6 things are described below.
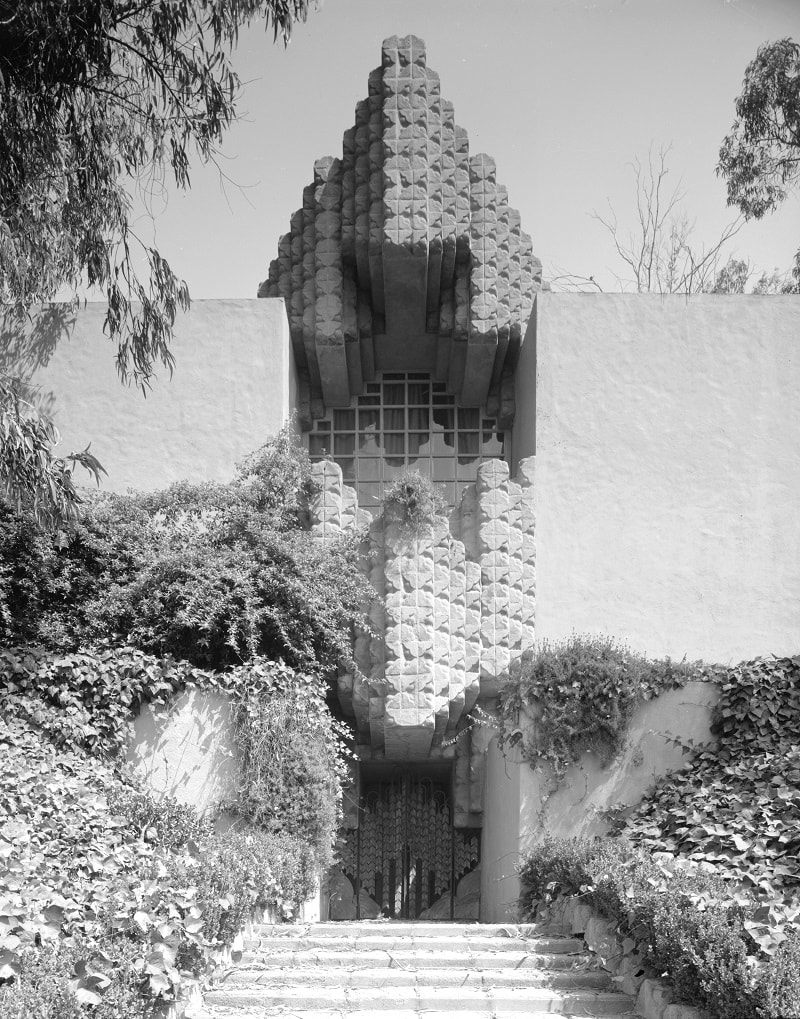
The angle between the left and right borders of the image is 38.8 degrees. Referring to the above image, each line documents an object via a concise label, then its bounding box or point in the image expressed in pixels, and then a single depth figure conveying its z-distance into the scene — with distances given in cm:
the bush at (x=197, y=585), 1080
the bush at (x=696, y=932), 519
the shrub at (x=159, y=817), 900
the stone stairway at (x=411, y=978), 638
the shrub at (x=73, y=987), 500
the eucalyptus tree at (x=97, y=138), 938
